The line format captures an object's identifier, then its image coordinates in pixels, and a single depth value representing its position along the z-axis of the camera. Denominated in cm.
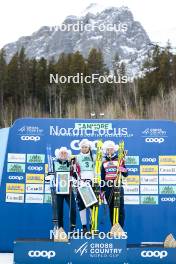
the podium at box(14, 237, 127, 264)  502
